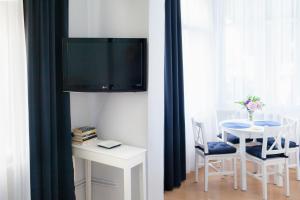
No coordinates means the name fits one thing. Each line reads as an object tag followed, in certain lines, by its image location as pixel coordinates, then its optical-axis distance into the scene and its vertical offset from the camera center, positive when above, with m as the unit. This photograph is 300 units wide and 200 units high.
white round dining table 3.58 -0.58
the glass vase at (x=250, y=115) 3.98 -0.41
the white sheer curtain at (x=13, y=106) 2.24 -0.15
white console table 2.44 -0.60
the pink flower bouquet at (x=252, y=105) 3.92 -0.27
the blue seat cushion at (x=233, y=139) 4.02 -0.74
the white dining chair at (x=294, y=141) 3.63 -0.72
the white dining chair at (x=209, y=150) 3.64 -0.80
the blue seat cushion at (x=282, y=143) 3.66 -0.72
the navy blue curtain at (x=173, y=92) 3.61 -0.09
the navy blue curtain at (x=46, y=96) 2.35 -0.08
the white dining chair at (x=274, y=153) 3.32 -0.79
